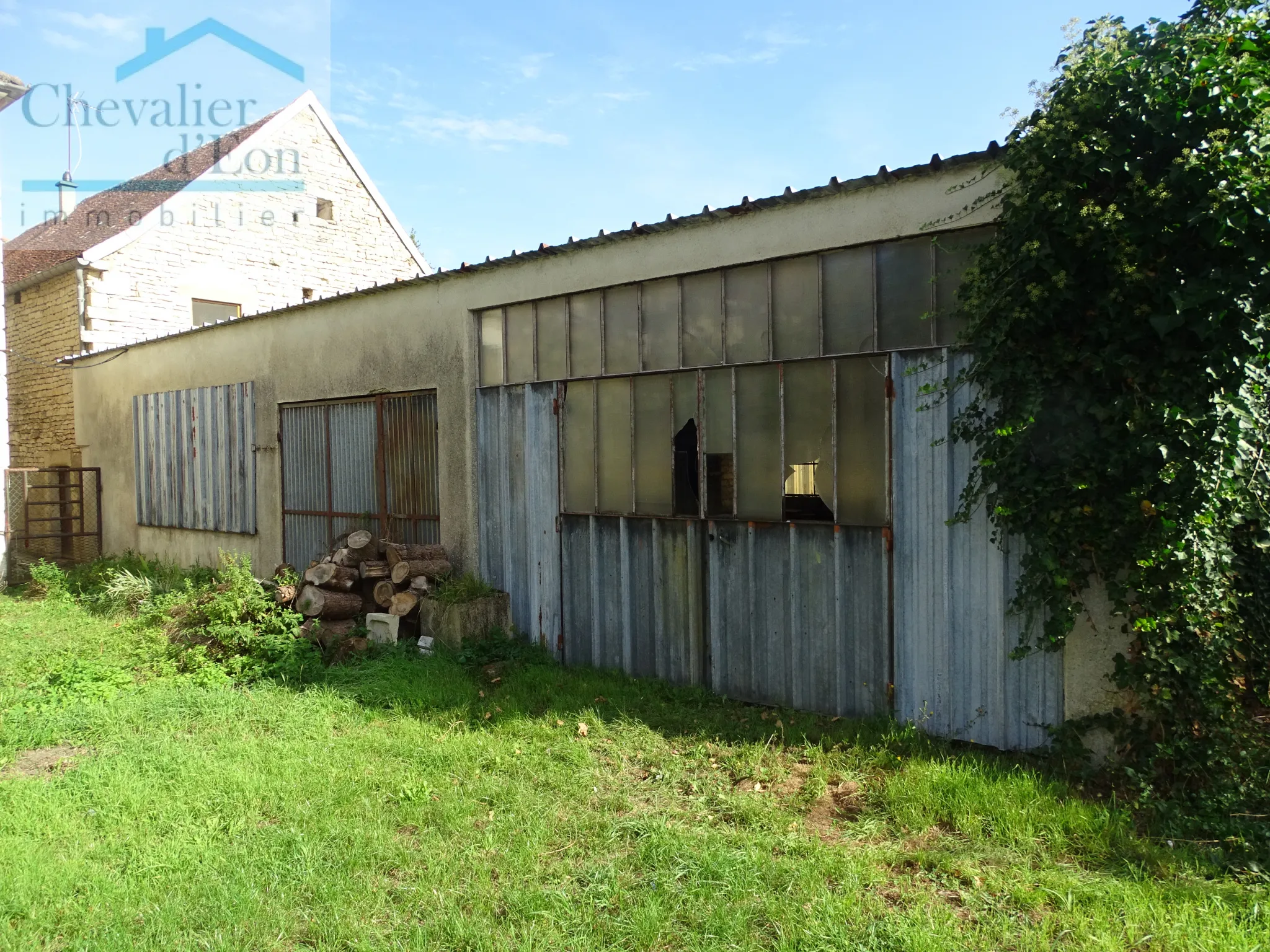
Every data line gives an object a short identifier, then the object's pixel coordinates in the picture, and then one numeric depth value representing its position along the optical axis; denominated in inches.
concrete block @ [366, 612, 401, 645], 327.9
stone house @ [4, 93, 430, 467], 621.6
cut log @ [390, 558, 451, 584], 335.6
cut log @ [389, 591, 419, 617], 327.9
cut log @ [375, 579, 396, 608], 336.2
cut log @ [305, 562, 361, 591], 337.4
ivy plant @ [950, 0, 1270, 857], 172.4
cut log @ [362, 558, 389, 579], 340.5
